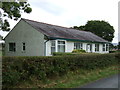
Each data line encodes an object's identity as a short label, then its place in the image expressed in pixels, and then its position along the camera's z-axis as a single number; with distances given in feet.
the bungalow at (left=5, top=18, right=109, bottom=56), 50.61
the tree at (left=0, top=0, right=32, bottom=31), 46.35
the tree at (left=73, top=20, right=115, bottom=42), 135.48
